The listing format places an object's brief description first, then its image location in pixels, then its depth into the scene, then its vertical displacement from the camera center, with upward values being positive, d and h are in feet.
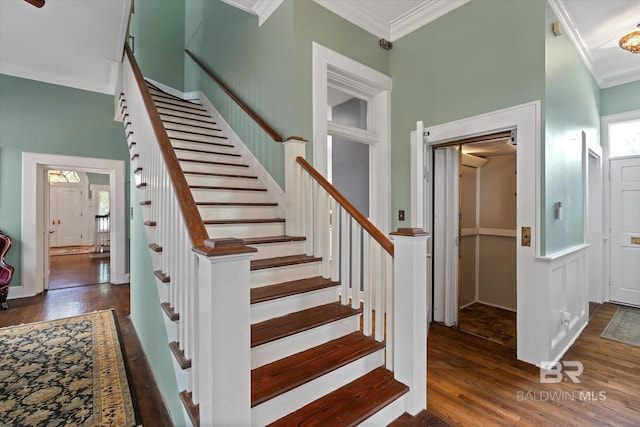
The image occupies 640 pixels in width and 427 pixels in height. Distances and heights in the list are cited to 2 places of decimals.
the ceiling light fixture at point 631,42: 8.92 +5.24
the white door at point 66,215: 30.55 -0.13
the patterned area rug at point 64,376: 6.22 -4.15
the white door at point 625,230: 12.91 -0.73
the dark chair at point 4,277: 12.65 -2.70
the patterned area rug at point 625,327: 9.77 -4.08
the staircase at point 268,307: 3.83 -1.73
